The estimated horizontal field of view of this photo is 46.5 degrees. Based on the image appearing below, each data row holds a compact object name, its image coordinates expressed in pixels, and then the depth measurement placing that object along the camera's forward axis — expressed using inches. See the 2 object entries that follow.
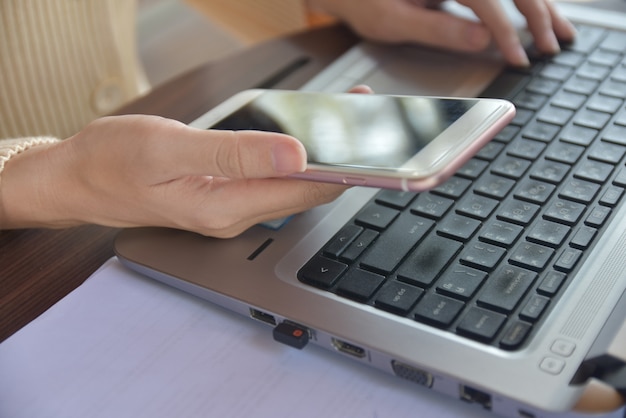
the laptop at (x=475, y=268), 14.6
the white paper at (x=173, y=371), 15.7
